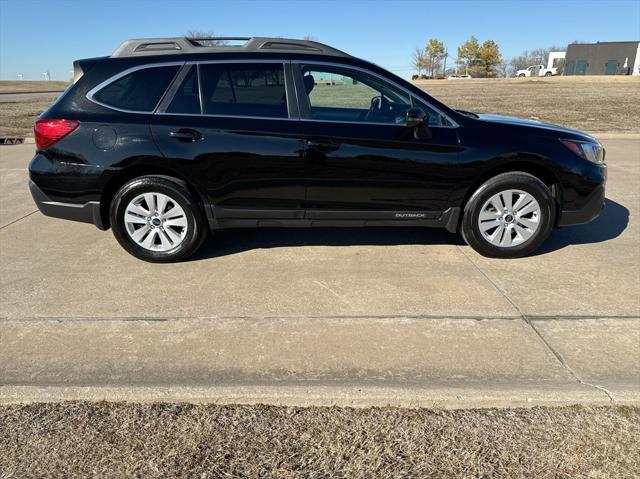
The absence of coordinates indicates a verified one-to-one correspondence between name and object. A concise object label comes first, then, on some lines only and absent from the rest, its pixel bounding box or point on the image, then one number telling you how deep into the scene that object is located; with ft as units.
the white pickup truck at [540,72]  331.16
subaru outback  13.34
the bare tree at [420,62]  361.10
